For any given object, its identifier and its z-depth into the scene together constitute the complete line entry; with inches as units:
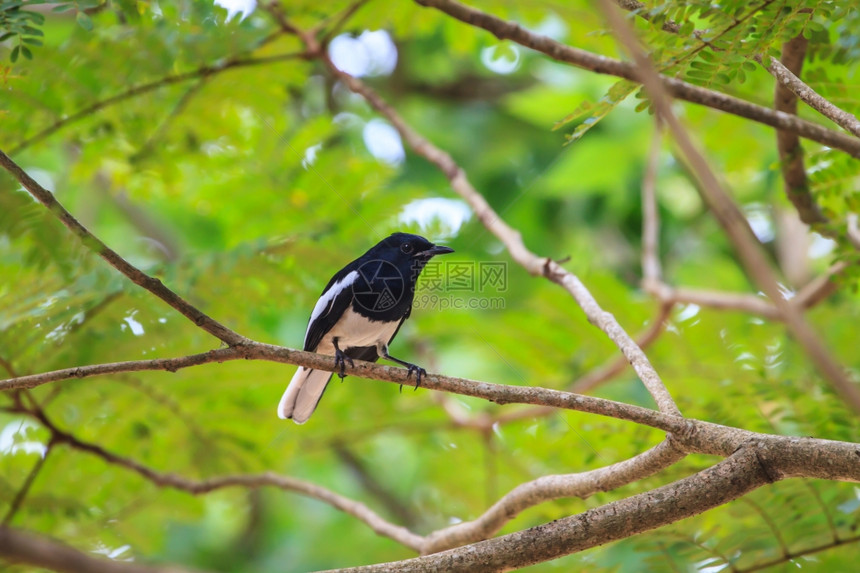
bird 300.7
